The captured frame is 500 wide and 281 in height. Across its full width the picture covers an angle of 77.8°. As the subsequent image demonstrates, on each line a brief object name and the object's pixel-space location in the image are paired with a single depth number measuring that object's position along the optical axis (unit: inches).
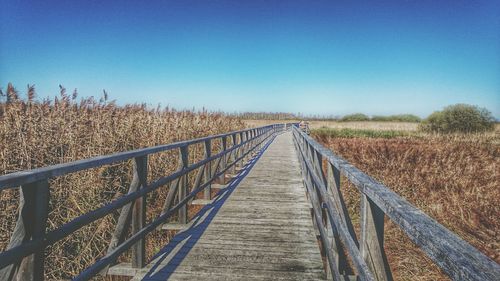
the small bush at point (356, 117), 4125.7
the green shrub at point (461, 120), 1363.2
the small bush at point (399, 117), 4253.4
